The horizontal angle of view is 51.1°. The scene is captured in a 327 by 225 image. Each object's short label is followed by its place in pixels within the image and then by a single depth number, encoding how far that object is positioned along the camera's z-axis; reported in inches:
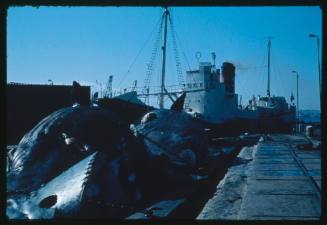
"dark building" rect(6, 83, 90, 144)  862.5
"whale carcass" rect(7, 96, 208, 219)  168.9
